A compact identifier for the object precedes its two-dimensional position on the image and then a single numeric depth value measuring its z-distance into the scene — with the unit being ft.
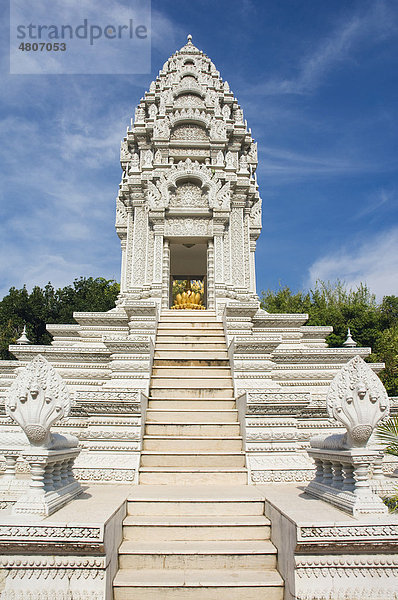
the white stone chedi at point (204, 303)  21.11
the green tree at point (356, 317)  65.87
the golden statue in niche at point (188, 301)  43.60
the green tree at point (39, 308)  92.43
